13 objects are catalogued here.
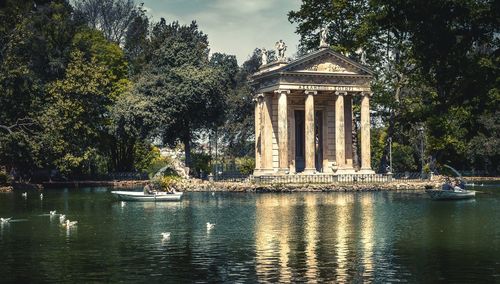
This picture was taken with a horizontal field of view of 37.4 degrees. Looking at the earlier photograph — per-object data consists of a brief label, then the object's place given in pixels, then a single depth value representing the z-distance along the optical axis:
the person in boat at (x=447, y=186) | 54.18
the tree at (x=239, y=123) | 108.44
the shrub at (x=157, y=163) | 111.11
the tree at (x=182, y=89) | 85.06
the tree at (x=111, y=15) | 115.62
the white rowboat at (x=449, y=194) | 53.81
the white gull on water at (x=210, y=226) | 34.66
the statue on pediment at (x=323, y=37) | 75.25
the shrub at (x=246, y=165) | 91.72
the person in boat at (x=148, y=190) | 55.41
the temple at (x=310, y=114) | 75.38
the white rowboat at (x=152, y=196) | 54.97
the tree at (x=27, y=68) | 74.94
